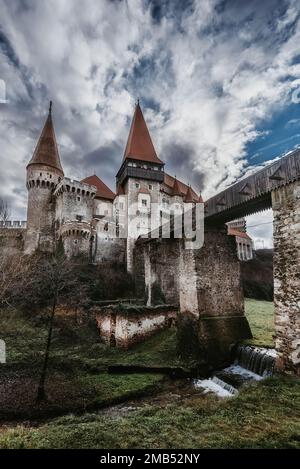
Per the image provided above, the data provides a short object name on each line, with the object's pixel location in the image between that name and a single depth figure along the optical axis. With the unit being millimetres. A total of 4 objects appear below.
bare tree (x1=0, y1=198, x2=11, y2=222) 13927
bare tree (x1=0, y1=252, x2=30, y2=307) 13468
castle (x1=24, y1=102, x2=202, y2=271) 27469
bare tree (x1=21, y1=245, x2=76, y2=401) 18234
